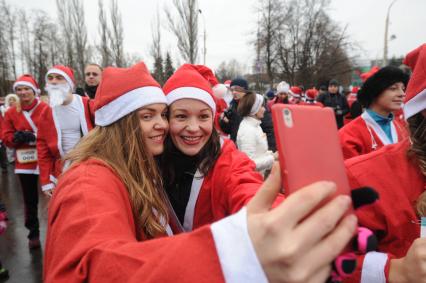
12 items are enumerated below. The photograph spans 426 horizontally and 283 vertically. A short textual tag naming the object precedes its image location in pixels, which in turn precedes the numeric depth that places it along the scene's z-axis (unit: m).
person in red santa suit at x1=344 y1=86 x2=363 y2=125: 6.31
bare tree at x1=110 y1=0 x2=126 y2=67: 24.61
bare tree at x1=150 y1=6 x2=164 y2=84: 24.00
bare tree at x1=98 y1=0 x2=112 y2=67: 24.56
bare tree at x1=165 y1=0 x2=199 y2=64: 21.28
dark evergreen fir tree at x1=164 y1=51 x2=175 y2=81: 29.17
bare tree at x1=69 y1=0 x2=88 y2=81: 25.44
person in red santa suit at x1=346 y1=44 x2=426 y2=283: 1.23
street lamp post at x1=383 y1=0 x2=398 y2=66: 21.72
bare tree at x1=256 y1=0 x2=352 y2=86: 27.09
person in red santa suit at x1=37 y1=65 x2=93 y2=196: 3.43
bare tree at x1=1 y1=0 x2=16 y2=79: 26.67
